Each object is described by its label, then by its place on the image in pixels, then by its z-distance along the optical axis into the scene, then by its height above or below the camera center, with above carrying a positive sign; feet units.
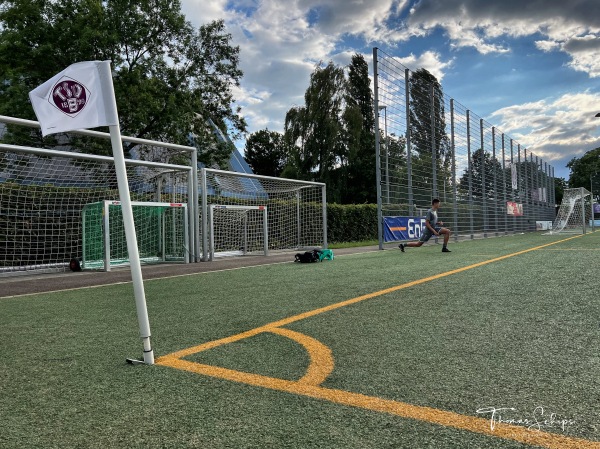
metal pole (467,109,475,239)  65.41 +7.90
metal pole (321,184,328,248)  46.25 +0.12
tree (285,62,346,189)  107.45 +24.85
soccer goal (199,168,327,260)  42.29 +1.45
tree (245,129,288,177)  203.00 +33.64
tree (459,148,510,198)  66.28 +7.38
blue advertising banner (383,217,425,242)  46.24 -0.76
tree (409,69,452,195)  53.06 +11.52
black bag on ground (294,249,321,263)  29.94 -2.31
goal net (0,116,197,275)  29.81 +2.70
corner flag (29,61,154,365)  8.59 +2.54
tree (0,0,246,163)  49.51 +21.84
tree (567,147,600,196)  236.63 +27.01
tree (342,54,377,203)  109.19 +22.89
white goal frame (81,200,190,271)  30.58 -1.05
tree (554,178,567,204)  261.03 +20.29
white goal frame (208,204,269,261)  37.60 +0.03
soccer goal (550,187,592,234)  83.35 +0.84
